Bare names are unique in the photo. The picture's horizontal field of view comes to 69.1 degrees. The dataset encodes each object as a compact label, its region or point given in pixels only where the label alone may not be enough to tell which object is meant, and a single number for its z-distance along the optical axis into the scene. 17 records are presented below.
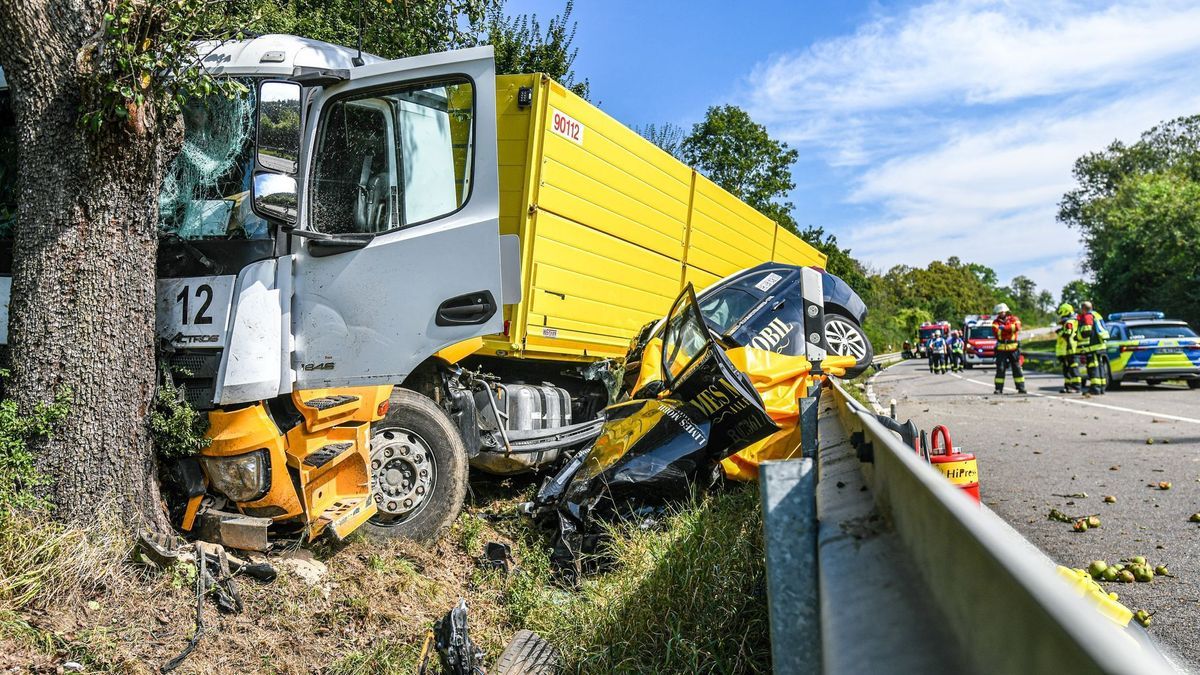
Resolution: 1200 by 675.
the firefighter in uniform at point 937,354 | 28.56
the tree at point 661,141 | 19.86
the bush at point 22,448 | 3.64
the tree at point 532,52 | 14.05
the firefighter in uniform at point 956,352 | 29.47
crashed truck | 4.18
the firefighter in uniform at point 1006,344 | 15.61
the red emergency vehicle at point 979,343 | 34.16
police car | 15.70
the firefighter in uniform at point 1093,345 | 15.19
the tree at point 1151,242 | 34.16
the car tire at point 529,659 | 3.29
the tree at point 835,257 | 34.41
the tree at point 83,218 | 3.80
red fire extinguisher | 3.22
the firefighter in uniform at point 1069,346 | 15.46
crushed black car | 4.46
